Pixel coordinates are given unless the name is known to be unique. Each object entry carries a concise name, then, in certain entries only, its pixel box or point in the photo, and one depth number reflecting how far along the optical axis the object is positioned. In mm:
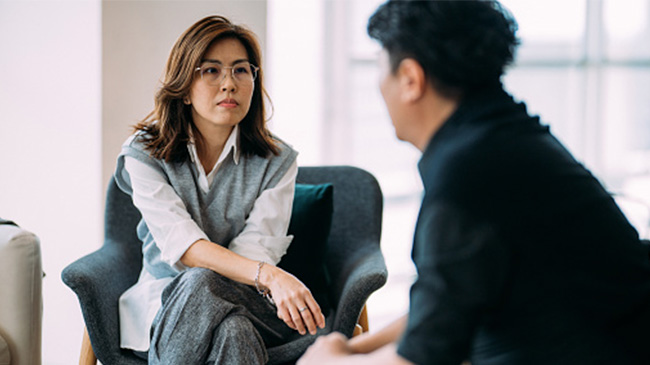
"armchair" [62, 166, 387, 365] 2660
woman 2573
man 1776
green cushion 2844
